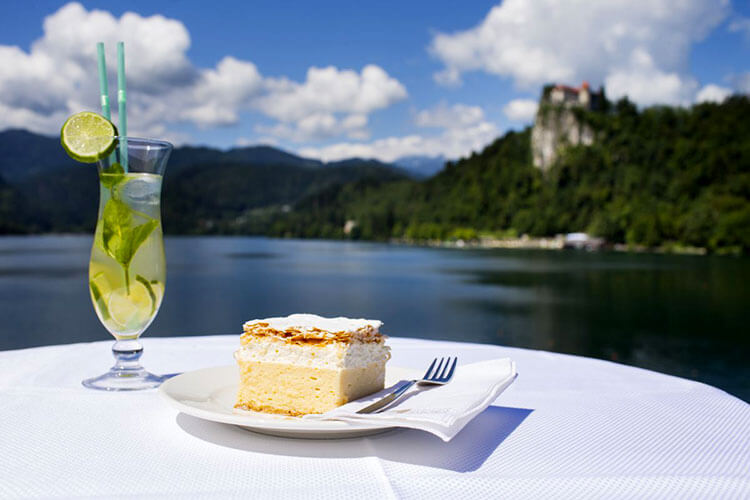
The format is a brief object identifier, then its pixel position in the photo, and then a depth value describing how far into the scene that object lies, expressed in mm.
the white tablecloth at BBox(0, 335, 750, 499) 720
